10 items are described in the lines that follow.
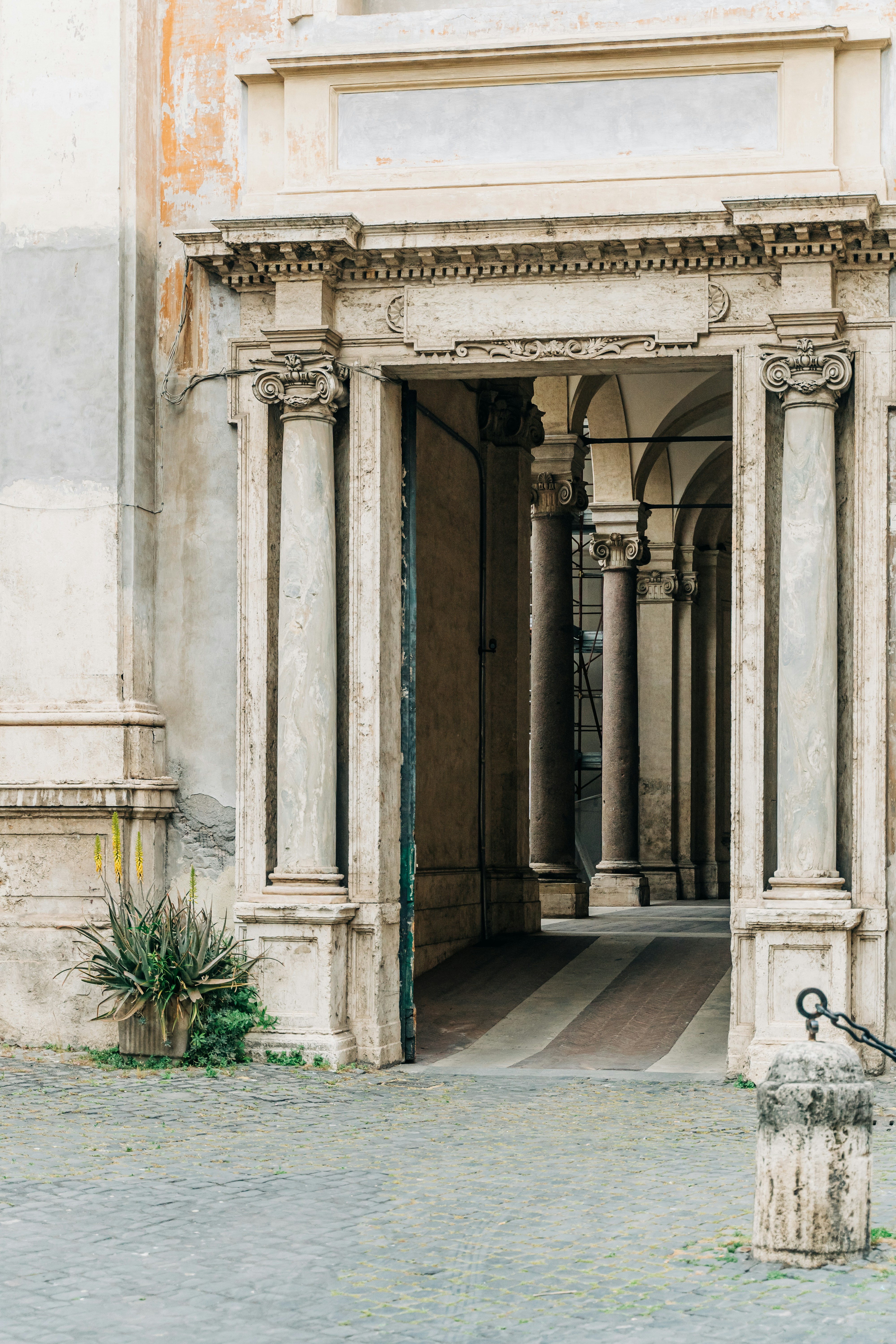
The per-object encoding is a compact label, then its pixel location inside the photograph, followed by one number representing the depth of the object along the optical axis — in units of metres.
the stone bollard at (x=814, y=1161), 5.27
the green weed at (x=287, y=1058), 9.70
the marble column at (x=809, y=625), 9.49
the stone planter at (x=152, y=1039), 9.66
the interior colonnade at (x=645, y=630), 17.95
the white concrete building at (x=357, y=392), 9.65
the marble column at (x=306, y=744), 9.84
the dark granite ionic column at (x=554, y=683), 17.64
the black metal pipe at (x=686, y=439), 16.75
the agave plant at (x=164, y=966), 9.61
